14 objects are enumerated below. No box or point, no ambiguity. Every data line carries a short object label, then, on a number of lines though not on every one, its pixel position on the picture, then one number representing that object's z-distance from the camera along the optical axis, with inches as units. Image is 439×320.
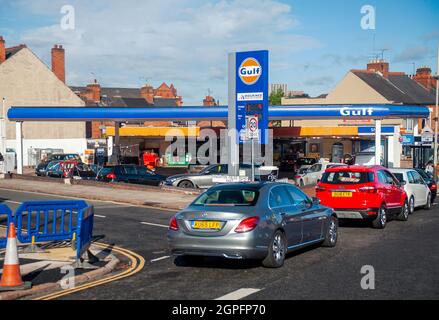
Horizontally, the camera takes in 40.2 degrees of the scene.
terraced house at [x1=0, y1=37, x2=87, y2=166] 2258.9
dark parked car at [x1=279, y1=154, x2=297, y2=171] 1971.0
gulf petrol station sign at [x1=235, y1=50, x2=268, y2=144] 877.8
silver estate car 1080.2
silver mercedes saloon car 390.9
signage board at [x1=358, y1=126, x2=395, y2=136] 1736.0
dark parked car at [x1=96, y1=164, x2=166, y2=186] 1192.8
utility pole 1351.1
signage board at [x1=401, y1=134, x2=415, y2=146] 1897.1
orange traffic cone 339.3
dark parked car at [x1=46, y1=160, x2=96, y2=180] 1371.8
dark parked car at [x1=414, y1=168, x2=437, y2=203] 1006.2
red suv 625.3
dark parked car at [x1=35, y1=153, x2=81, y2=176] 1507.1
